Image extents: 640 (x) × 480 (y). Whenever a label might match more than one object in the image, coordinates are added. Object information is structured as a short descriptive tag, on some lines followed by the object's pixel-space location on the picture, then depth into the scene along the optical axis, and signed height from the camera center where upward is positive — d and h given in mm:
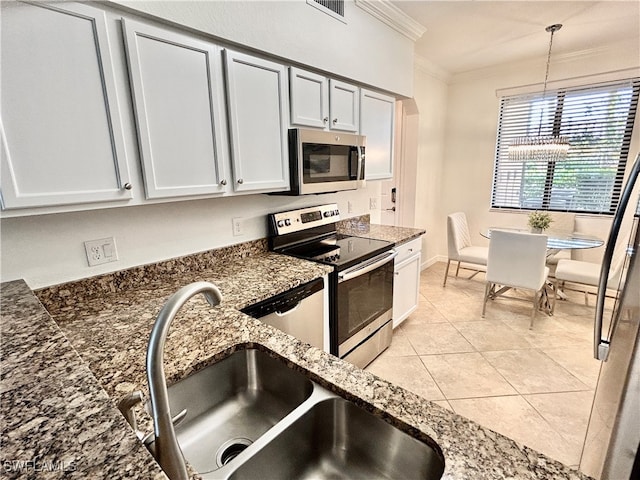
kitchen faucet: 538 -381
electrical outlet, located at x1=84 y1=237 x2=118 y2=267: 1446 -342
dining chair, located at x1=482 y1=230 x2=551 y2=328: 2842 -839
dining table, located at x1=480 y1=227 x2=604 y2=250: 2996 -703
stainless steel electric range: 1981 -651
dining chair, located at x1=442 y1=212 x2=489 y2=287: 3713 -939
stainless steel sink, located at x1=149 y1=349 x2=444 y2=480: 746 -714
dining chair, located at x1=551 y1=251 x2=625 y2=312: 2914 -980
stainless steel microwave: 1937 +81
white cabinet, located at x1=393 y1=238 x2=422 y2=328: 2656 -949
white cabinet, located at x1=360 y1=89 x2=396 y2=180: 2498 +349
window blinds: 3496 +274
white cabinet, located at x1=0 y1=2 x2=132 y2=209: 996 +231
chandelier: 3129 +218
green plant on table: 3162 -509
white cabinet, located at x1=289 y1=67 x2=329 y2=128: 1885 +465
